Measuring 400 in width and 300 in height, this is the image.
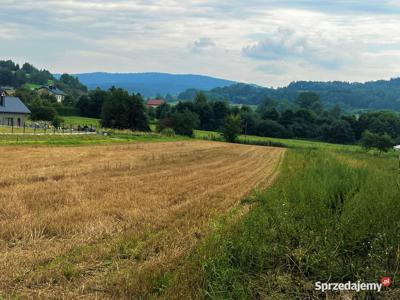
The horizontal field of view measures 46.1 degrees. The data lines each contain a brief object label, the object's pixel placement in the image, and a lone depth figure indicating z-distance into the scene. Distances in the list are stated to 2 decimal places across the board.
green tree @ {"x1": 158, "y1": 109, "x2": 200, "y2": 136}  90.62
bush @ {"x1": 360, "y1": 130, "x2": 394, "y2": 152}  87.88
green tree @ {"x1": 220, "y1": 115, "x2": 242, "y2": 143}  89.12
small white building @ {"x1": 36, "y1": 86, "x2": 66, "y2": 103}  170.07
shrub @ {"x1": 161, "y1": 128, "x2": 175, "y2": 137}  73.24
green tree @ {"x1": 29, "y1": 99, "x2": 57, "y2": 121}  81.56
